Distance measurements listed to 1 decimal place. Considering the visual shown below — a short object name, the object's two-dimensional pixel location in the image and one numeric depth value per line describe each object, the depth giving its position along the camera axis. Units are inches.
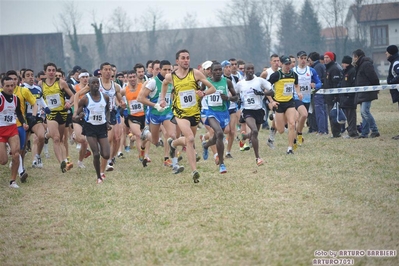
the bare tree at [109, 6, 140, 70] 3048.7
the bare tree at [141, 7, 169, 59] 3017.0
